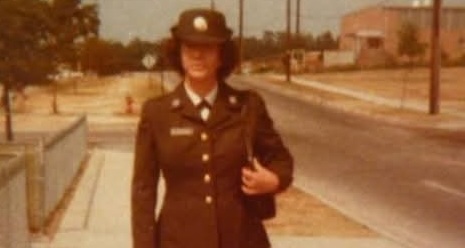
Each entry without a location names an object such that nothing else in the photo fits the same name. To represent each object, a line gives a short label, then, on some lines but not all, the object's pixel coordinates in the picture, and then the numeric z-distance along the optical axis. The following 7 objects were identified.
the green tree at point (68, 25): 28.55
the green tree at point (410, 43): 106.75
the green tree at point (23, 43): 25.45
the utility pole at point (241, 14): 108.75
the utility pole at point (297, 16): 93.81
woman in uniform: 4.67
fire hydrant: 46.19
